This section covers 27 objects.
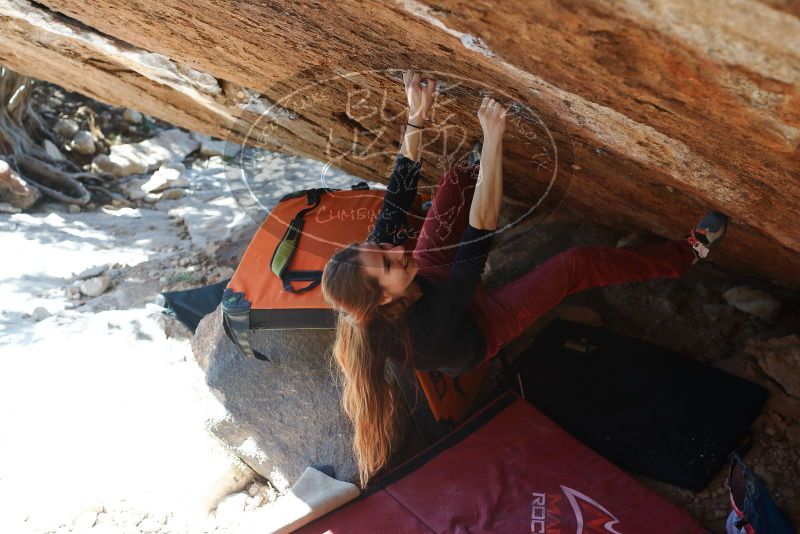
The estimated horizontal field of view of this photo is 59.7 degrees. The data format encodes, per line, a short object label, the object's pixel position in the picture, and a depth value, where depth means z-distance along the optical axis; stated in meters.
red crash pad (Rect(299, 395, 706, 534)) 2.52
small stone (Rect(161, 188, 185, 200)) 7.19
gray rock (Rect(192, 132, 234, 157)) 8.59
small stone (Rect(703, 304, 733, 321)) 3.32
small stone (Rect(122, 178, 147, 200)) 7.26
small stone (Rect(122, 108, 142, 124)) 8.67
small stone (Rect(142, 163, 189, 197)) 7.33
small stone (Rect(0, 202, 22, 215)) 6.17
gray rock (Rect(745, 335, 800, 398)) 2.92
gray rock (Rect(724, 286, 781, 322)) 3.18
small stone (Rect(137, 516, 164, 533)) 2.95
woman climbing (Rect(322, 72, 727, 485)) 2.30
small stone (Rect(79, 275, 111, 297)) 4.78
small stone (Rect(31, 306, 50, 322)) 4.36
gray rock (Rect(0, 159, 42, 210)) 6.20
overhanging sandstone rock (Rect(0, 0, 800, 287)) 1.37
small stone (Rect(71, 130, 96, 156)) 7.88
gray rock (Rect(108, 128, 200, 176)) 7.79
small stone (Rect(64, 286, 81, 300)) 4.75
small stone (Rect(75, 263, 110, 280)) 5.04
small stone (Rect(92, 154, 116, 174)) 7.70
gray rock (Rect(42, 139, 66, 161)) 7.52
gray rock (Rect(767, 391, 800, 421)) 2.85
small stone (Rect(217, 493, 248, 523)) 3.08
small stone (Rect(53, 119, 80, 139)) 7.95
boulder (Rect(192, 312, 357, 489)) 3.06
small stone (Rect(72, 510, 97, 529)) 2.91
